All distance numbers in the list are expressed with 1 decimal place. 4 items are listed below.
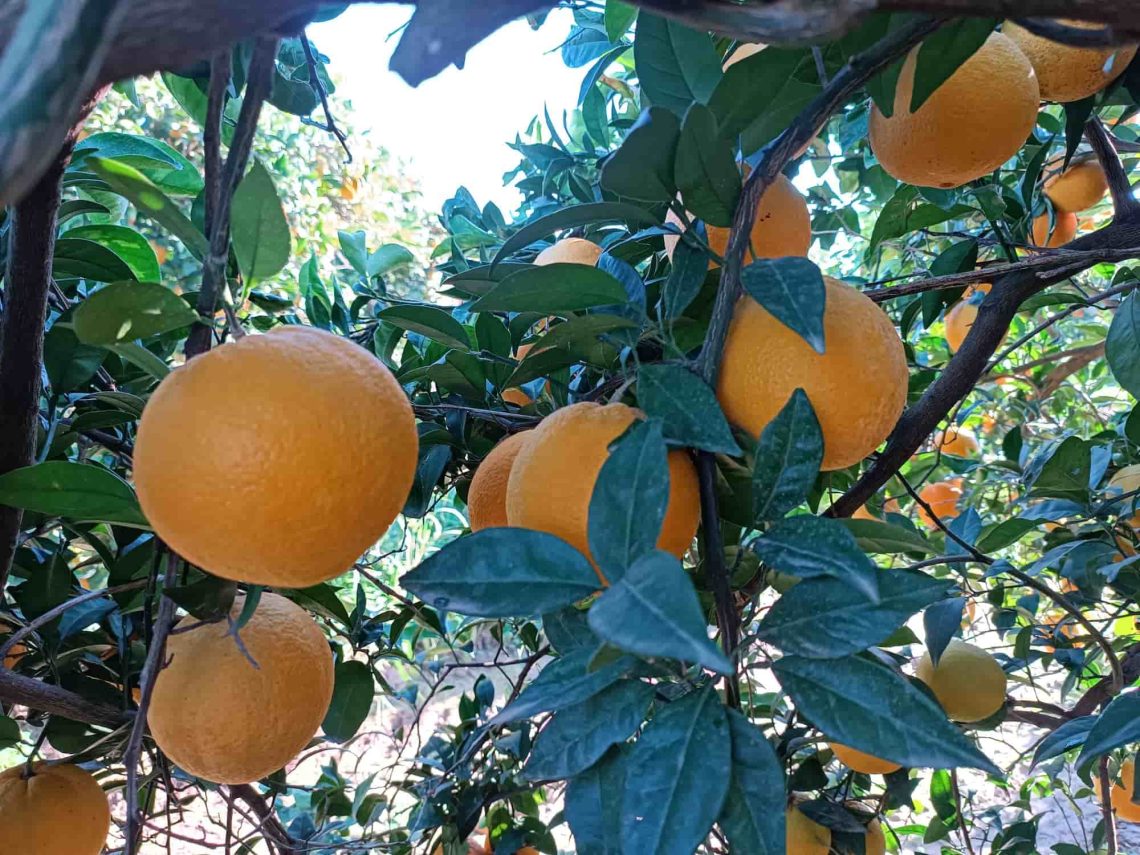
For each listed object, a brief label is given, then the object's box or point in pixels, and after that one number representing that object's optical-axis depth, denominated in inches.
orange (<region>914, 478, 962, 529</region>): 70.3
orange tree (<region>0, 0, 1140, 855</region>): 15.3
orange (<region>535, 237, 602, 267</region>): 34.6
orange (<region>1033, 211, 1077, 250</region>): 48.0
